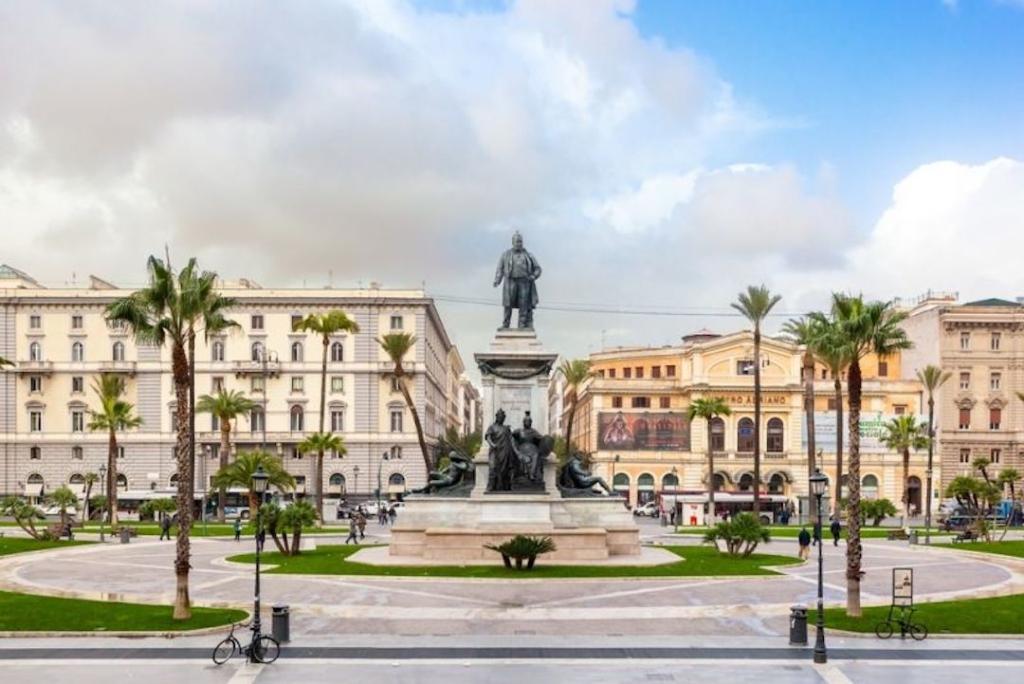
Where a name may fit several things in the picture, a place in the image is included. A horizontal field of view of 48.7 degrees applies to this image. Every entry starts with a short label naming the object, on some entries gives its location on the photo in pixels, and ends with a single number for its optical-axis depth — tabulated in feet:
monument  127.54
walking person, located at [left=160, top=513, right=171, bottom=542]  190.19
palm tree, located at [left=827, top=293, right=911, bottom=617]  90.99
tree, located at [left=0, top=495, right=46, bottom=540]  179.93
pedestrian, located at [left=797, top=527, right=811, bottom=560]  144.25
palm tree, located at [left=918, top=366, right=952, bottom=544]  280.33
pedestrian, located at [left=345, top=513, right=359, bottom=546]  175.15
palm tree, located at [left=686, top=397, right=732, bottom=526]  289.74
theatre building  336.08
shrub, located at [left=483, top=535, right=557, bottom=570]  115.55
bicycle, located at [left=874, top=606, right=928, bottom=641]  79.97
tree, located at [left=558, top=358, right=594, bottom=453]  322.34
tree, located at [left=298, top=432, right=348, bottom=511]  252.21
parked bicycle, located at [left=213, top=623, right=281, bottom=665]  69.92
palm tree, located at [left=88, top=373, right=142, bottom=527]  218.38
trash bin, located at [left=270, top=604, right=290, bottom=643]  75.77
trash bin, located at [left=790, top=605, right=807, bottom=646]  75.97
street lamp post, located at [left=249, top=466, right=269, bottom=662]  69.97
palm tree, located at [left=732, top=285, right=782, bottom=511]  246.27
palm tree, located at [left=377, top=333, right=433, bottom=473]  257.55
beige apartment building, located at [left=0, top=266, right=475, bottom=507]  311.88
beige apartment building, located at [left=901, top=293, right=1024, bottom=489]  327.67
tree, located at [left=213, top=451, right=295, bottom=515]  209.77
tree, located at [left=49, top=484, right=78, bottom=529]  193.16
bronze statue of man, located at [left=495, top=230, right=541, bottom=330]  143.43
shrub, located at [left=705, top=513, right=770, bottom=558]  138.10
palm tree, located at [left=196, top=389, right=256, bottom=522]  268.00
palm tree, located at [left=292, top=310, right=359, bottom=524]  252.62
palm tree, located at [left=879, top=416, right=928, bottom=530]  283.79
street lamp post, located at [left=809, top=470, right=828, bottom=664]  70.28
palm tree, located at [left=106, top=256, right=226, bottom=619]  89.04
